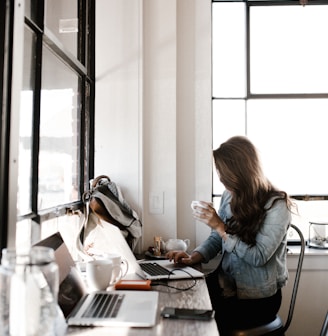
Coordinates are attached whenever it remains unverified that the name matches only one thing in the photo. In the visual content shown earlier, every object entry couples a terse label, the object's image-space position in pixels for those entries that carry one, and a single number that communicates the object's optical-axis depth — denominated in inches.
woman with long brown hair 65.3
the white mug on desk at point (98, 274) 50.1
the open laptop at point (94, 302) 40.5
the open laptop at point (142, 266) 60.4
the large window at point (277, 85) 98.4
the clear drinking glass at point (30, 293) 34.9
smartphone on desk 42.4
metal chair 61.6
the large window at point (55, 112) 54.0
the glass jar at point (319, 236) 94.8
